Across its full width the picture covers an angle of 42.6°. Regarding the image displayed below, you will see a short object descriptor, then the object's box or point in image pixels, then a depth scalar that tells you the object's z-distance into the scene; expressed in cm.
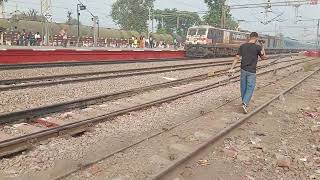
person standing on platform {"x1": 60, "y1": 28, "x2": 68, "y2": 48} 3309
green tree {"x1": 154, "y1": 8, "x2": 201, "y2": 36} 10577
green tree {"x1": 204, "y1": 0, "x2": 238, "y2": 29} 7269
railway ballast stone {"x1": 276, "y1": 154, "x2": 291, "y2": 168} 581
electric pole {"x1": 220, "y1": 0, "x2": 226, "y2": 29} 4838
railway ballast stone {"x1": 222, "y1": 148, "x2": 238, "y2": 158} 628
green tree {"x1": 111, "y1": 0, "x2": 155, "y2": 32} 9056
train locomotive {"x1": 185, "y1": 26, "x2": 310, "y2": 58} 3594
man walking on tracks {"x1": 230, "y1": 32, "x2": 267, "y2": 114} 943
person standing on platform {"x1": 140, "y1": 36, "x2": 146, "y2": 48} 4405
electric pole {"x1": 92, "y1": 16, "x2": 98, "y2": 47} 3537
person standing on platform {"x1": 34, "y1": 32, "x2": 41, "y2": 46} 3346
